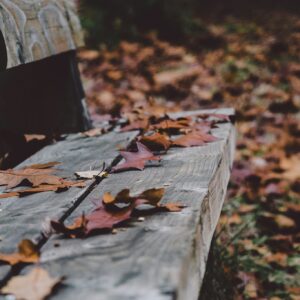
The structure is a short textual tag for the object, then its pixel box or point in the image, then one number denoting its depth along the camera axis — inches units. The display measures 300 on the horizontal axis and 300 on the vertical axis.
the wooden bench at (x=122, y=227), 25.7
